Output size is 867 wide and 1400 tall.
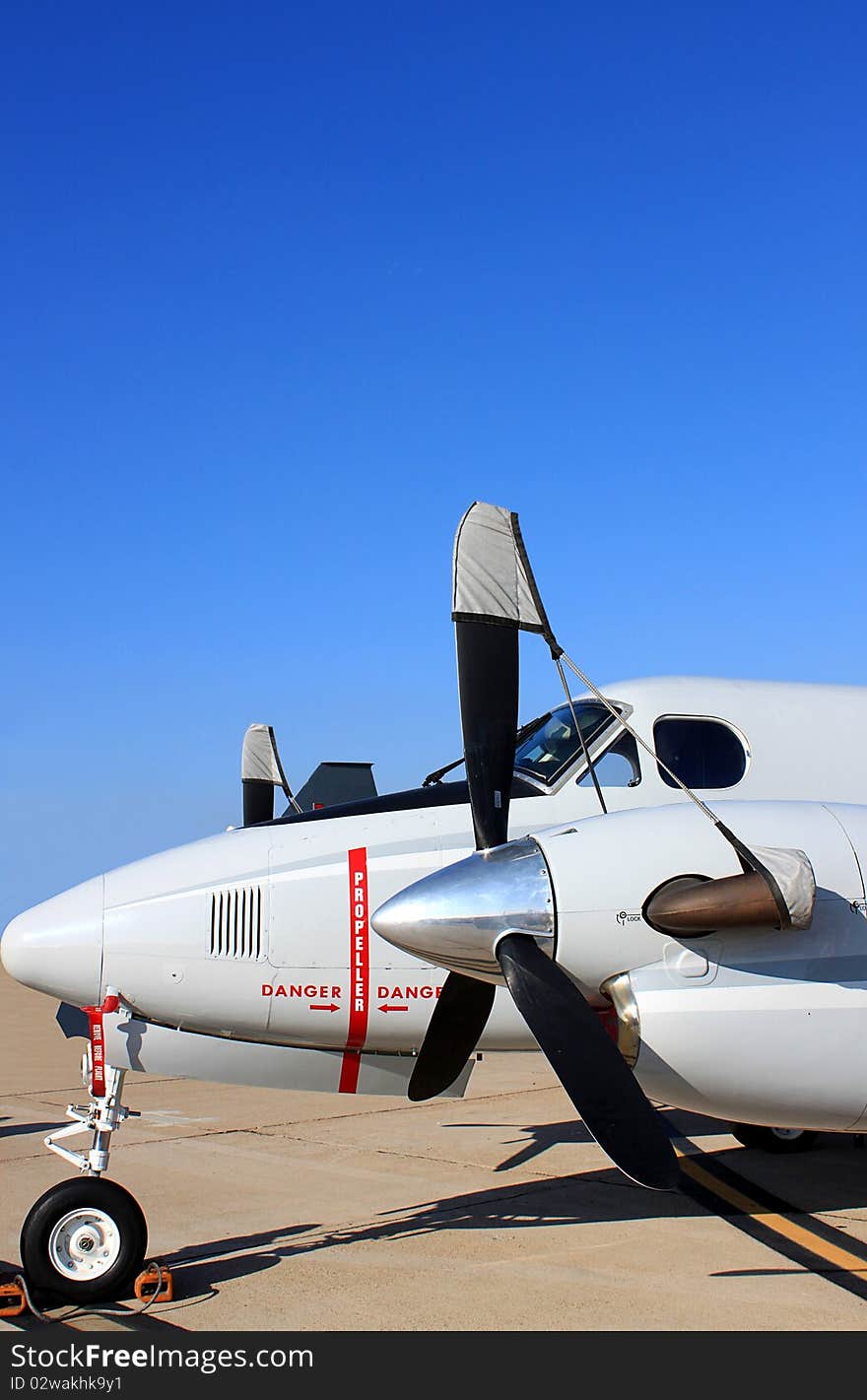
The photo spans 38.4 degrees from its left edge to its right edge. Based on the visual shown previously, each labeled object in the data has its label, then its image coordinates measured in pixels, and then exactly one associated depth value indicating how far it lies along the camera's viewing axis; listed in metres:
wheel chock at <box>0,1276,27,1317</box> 6.11
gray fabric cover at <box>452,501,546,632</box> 6.37
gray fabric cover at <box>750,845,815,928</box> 5.78
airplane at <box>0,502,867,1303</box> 6.00
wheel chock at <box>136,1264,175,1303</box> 6.25
